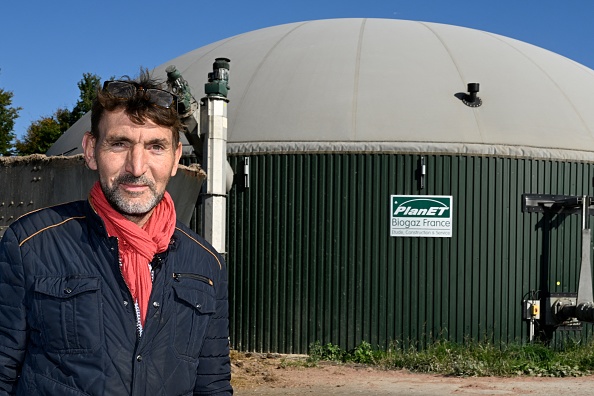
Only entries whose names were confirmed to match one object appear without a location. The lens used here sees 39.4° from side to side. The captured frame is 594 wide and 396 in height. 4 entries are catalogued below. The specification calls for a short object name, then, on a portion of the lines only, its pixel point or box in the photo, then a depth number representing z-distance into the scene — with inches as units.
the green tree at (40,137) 1501.0
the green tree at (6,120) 1374.3
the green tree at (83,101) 1596.9
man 96.3
